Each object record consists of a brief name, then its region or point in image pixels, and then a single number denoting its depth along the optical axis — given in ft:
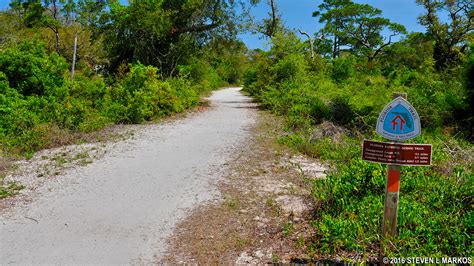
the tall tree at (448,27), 87.81
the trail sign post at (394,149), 11.96
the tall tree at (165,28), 57.41
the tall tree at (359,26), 123.95
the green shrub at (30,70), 39.11
